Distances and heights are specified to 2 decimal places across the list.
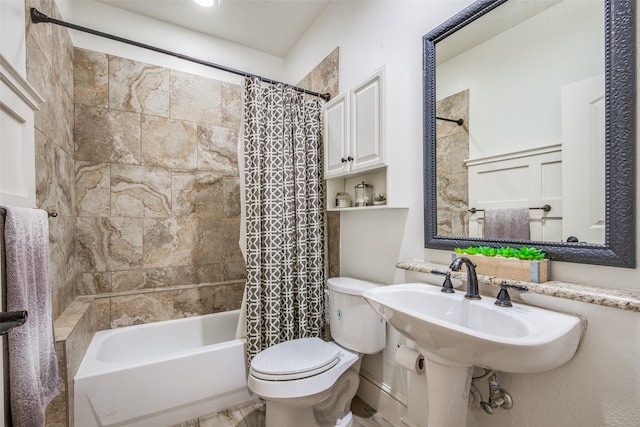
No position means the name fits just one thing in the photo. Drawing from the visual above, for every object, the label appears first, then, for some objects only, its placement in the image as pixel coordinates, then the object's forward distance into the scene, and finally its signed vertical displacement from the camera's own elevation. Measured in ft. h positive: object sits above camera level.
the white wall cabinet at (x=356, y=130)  4.90 +1.53
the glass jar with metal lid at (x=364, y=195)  5.61 +0.29
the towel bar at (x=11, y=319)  2.02 -0.77
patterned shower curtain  5.89 -0.12
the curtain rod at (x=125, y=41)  4.42 +3.16
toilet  4.28 -2.55
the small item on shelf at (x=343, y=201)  6.10 +0.18
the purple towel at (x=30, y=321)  2.51 -1.06
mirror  2.75 +0.94
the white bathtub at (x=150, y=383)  4.78 -3.18
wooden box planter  3.11 -0.73
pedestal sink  2.44 -1.29
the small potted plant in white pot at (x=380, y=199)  5.22 +0.19
